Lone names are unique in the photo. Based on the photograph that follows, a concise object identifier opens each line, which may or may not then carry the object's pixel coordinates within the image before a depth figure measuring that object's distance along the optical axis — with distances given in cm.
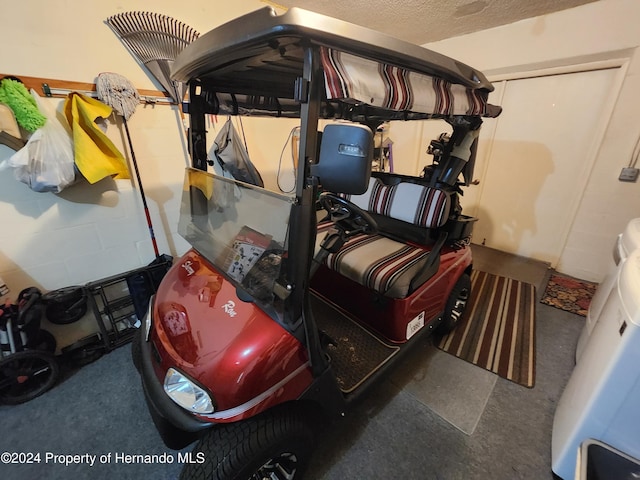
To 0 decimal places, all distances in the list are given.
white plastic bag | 150
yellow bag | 165
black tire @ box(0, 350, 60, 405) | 158
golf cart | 82
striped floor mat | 191
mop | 174
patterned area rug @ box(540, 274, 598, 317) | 253
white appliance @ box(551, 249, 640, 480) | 100
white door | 279
